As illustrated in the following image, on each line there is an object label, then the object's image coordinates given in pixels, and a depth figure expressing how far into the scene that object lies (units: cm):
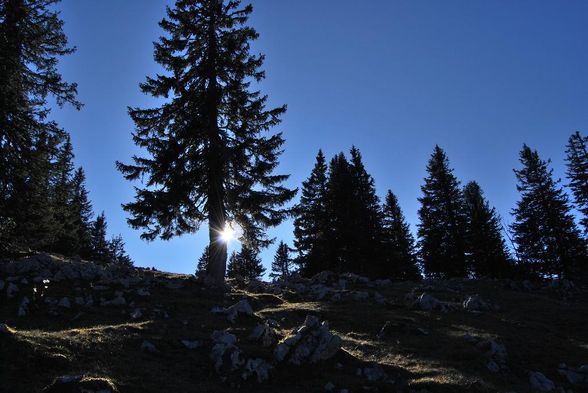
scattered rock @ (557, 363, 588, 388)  1166
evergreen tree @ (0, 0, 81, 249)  1962
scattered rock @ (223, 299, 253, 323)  1563
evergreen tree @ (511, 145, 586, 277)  4059
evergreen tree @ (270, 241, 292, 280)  6948
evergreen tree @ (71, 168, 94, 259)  4340
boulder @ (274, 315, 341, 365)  1187
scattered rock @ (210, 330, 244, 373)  1117
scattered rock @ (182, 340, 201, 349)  1225
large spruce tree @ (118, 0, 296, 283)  2280
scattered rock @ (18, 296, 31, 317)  1325
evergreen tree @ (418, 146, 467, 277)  4325
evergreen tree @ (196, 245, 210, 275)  7066
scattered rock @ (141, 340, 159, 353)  1149
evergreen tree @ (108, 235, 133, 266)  6323
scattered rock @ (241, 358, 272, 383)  1084
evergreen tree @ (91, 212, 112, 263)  5300
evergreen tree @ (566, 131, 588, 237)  4200
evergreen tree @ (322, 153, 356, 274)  3875
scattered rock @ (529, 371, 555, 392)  1108
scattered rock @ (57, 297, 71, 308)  1441
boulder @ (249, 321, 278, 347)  1280
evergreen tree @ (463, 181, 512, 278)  4256
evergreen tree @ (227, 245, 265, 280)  6250
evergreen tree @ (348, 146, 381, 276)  3847
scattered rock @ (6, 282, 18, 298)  1482
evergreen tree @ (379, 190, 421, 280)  4028
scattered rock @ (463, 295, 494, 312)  1995
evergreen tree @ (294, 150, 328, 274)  3981
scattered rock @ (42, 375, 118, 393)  826
